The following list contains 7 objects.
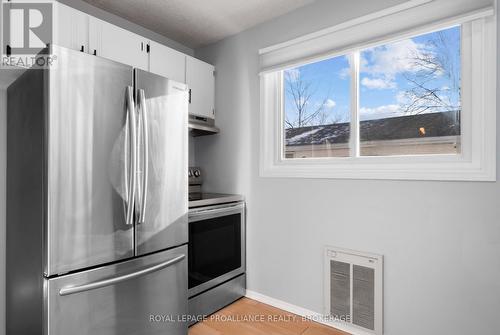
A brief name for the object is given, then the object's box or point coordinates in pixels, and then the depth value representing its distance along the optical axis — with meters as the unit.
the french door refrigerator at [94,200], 1.31
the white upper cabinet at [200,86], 2.60
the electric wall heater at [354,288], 1.93
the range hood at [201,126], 2.58
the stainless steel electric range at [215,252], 2.17
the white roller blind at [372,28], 1.63
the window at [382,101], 1.80
